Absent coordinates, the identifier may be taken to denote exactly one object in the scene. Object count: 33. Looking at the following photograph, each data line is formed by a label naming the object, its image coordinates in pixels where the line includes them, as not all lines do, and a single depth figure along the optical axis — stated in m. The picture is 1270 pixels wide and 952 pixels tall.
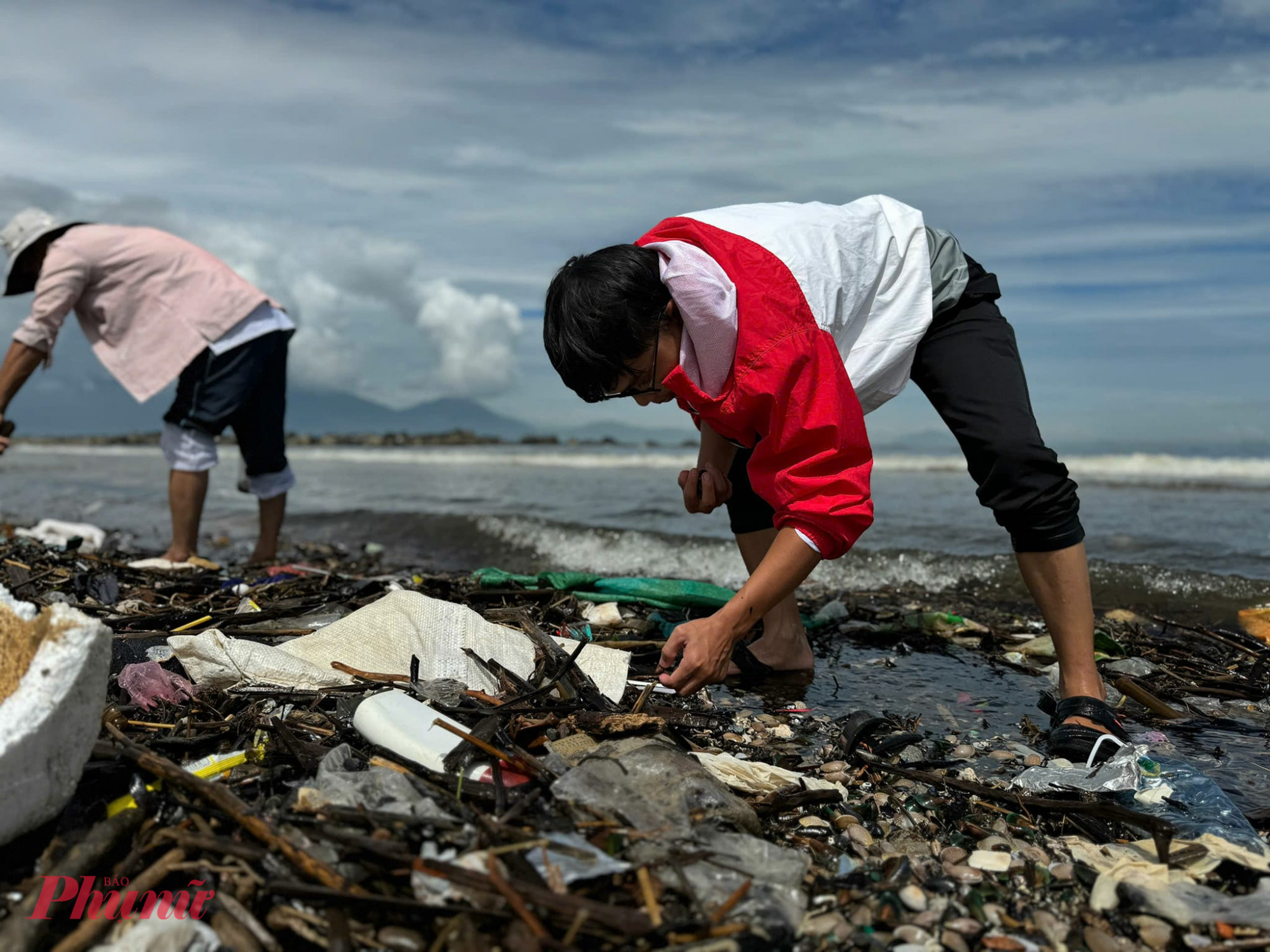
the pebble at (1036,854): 2.05
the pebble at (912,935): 1.73
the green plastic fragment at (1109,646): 3.98
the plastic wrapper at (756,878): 1.66
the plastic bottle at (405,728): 2.06
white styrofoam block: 1.61
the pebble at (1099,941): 1.73
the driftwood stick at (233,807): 1.65
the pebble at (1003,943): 1.72
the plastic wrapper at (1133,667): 3.72
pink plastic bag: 2.55
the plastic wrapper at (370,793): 1.85
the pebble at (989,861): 2.01
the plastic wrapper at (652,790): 1.88
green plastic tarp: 4.05
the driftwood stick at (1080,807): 2.02
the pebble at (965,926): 1.76
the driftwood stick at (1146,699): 3.21
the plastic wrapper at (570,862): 1.66
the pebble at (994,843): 2.10
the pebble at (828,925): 1.71
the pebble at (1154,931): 1.75
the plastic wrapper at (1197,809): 2.09
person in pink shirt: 5.40
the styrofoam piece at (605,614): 3.95
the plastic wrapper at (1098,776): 2.37
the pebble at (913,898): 1.83
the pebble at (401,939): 1.56
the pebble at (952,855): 2.04
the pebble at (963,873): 1.96
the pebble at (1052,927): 1.76
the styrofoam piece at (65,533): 6.55
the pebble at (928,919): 1.77
